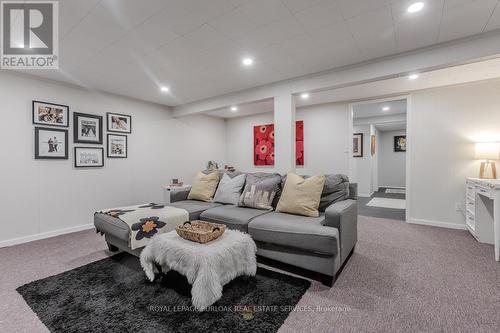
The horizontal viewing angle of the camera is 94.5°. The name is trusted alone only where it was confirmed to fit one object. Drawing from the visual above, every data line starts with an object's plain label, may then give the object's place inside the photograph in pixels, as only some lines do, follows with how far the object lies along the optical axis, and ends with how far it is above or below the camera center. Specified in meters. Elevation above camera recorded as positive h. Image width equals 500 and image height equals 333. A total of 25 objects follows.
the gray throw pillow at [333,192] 2.51 -0.29
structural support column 3.39 +0.49
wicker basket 1.78 -0.53
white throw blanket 1.54 -0.70
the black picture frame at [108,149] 3.99 +0.29
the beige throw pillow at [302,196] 2.38 -0.33
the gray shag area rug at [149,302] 1.47 -1.01
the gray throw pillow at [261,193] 2.72 -0.33
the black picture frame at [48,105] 3.18 +0.79
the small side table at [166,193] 4.12 -0.49
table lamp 2.96 +0.11
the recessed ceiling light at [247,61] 2.79 +1.29
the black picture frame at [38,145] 3.20 +0.30
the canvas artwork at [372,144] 6.97 +0.66
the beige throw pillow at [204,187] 3.28 -0.31
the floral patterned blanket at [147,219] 2.19 -0.55
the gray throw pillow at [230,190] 3.04 -0.33
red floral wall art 5.62 +0.52
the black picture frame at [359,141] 6.97 +0.74
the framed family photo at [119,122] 4.01 +0.78
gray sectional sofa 1.91 -0.61
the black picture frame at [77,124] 3.57 +0.65
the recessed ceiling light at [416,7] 1.82 +1.27
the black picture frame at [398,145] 8.34 +0.74
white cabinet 2.68 -0.57
